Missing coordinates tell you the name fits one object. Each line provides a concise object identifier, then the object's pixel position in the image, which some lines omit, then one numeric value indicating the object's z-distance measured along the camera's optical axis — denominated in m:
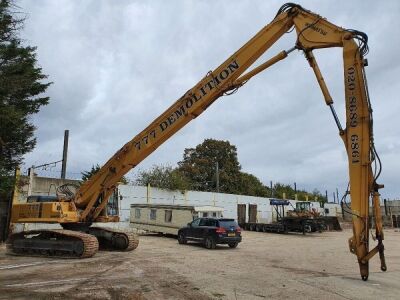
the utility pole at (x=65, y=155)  38.91
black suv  21.50
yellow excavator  10.02
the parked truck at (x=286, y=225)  35.69
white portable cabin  26.33
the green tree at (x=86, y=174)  28.13
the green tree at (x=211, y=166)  67.00
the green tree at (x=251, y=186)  68.50
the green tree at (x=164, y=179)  36.66
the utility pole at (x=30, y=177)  25.11
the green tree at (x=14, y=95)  17.81
